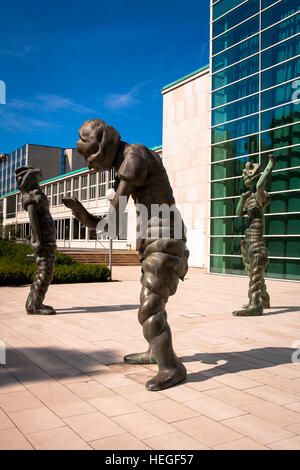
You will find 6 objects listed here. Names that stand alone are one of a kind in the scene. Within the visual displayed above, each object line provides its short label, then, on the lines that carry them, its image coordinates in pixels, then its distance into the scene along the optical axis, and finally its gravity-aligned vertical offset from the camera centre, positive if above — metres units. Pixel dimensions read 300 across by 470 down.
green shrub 13.08 -1.00
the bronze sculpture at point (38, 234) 7.50 +0.11
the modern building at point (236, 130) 16.38 +5.14
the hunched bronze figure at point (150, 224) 3.66 +0.14
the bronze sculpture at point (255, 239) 8.12 +0.05
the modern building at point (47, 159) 68.38 +13.37
